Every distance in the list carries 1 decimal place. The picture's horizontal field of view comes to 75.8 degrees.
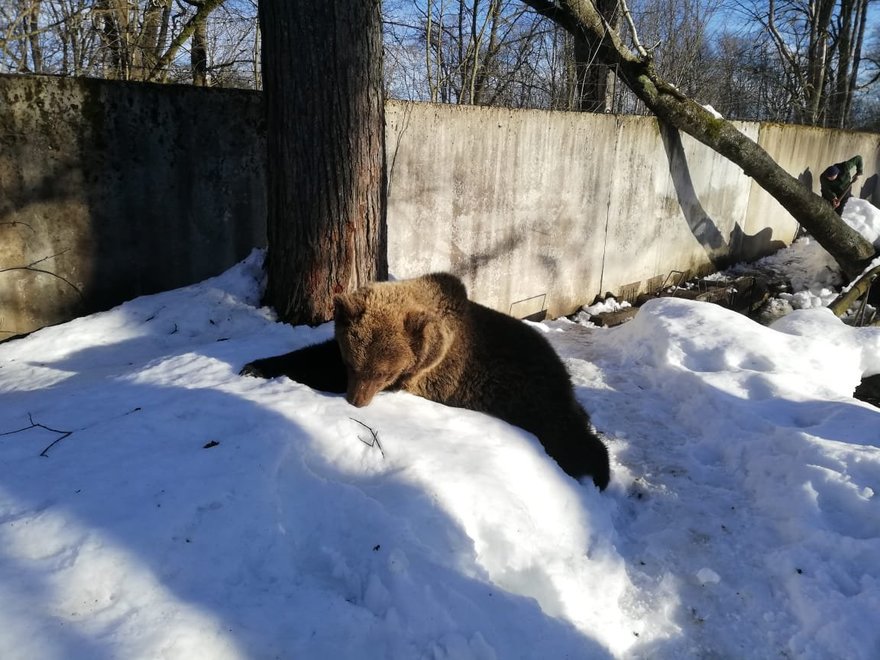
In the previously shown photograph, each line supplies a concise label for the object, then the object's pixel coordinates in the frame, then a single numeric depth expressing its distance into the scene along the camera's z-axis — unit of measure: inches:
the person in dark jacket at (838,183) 457.4
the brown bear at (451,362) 125.4
